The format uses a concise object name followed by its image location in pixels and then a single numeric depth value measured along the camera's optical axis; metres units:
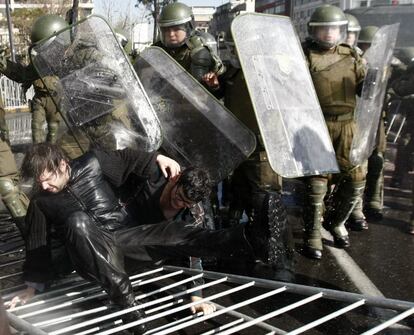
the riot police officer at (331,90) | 4.08
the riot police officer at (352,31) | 5.35
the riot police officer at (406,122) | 5.01
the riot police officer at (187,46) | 4.04
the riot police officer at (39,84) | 4.84
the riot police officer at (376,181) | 5.14
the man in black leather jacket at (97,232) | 2.63
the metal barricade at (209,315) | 2.44
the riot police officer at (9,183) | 4.30
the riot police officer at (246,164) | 3.82
